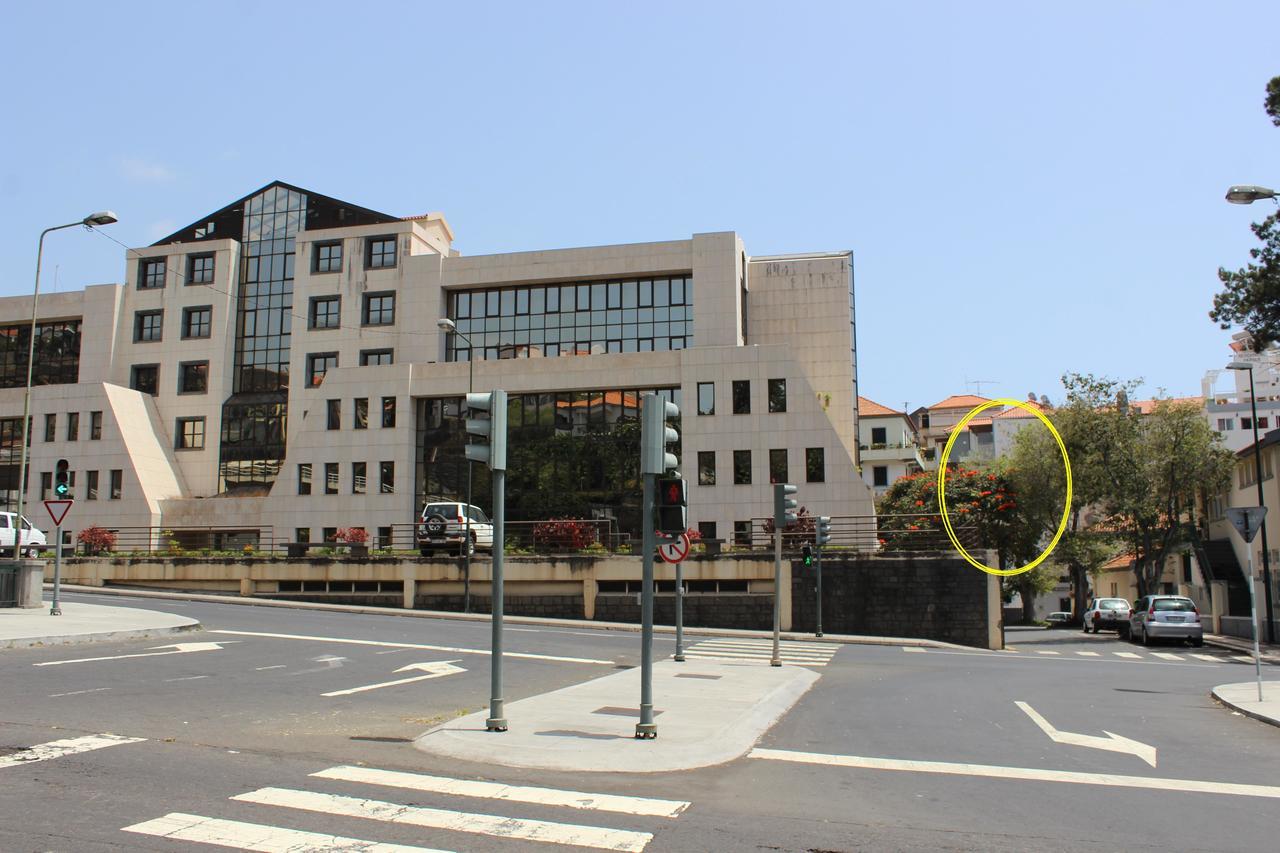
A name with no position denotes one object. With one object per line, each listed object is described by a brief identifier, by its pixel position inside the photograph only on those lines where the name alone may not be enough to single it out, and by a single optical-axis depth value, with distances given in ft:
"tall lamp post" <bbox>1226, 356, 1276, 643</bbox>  115.75
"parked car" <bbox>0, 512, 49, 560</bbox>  116.70
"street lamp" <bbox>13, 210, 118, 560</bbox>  76.17
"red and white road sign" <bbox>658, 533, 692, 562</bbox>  57.11
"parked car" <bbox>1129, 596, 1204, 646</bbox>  110.32
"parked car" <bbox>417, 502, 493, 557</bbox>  121.29
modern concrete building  153.89
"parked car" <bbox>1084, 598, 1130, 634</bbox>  148.05
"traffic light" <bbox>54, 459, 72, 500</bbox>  73.81
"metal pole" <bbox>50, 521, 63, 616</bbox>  73.61
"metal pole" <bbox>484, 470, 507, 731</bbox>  33.06
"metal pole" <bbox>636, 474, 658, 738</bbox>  32.55
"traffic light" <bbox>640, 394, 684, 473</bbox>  34.27
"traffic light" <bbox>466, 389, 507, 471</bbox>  33.24
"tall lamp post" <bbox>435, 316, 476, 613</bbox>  112.78
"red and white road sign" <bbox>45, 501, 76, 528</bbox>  76.18
